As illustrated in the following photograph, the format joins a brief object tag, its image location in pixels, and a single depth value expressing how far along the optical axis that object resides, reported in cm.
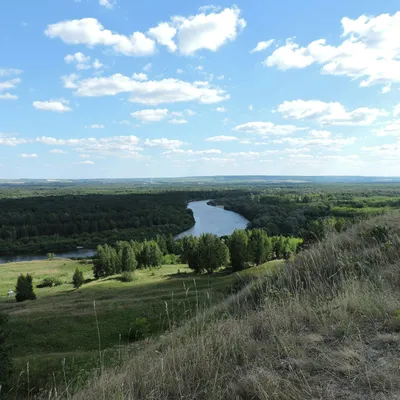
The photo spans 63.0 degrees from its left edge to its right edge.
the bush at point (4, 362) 1283
